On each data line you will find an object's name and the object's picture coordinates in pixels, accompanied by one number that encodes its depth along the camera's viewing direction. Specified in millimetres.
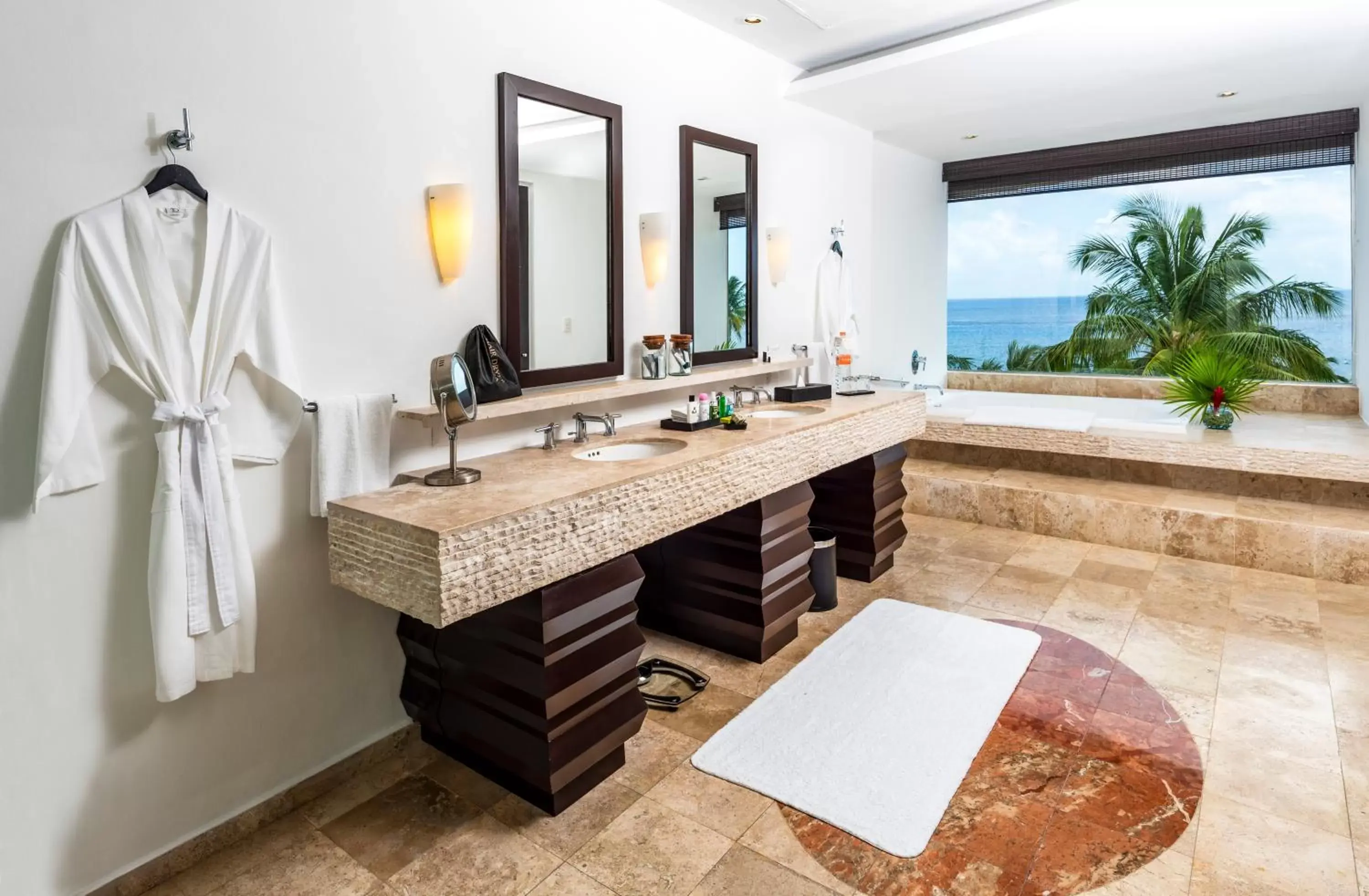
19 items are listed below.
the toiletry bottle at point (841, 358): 4367
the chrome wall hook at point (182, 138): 1801
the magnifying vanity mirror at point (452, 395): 2119
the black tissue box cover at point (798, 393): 3732
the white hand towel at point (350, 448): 2068
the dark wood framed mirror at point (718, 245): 3383
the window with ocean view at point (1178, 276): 6648
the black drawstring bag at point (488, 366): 2455
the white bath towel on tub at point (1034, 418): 4855
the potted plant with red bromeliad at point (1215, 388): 4676
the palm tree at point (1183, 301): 6754
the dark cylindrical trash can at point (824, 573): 3412
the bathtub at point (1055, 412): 4828
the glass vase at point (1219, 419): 4684
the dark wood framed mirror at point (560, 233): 2574
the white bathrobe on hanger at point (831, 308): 4367
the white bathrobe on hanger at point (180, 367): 1652
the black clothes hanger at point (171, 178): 1772
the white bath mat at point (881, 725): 2100
